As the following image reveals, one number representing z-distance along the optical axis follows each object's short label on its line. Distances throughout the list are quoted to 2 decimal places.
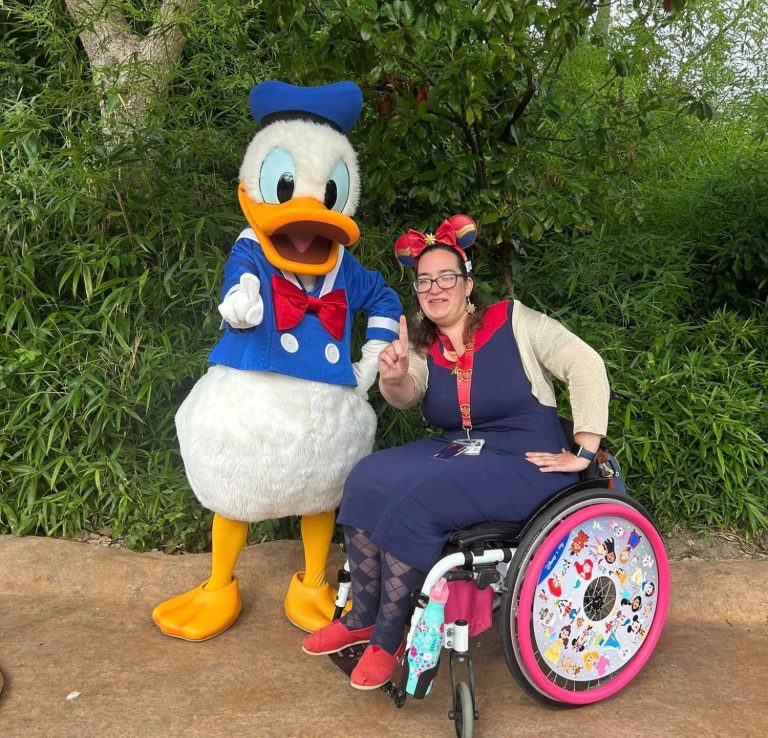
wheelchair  1.75
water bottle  1.73
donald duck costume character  2.12
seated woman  1.87
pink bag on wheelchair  1.90
